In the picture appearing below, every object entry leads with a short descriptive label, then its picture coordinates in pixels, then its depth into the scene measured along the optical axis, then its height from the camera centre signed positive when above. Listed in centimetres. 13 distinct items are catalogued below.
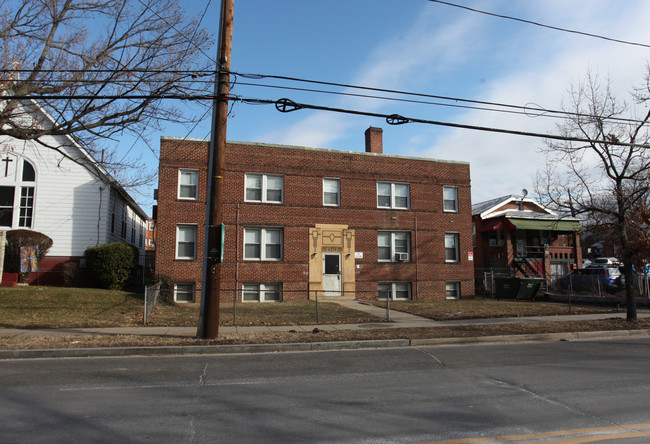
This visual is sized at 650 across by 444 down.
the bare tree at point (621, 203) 1323 +210
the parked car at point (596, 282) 2156 -60
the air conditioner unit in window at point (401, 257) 2270 +67
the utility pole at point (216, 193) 1041 +183
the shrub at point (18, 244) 1886 +110
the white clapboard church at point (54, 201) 2103 +331
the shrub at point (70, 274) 2010 -20
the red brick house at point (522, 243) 2819 +184
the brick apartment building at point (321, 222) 2019 +237
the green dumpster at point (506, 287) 2220 -86
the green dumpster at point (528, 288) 2191 -89
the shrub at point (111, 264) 1933 +25
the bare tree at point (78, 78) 1170 +520
